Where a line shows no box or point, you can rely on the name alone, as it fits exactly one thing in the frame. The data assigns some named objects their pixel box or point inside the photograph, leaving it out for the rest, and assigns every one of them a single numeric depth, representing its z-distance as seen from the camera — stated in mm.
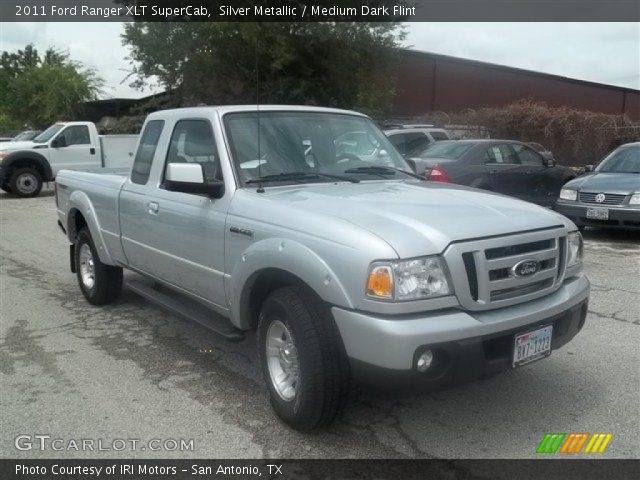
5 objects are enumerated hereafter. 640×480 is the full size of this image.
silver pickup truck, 3072
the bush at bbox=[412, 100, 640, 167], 20016
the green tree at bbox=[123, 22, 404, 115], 21891
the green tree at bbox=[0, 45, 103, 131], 34284
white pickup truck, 16906
